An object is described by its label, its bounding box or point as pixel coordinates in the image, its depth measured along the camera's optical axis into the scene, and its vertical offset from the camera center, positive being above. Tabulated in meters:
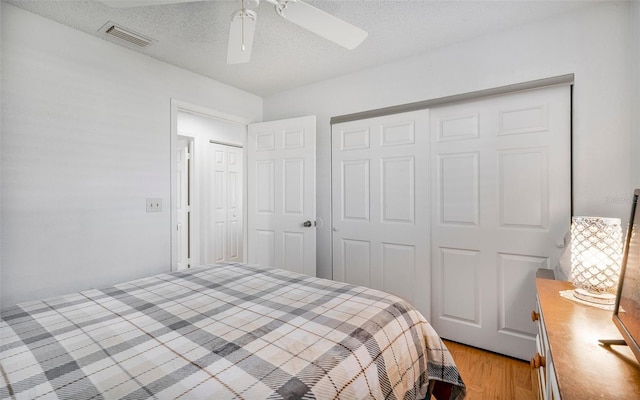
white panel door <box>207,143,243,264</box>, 4.19 -0.11
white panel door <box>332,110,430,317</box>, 2.36 -0.07
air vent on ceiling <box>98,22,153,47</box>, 1.93 +1.15
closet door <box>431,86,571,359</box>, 1.89 -0.09
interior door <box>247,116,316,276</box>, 2.83 +0.03
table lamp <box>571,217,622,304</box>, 1.11 -0.25
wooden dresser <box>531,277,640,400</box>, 0.63 -0.42
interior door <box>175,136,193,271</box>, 4.03 -0.06
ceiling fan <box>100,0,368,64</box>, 1.25 +0.85
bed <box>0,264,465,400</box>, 0.76 -0.50
